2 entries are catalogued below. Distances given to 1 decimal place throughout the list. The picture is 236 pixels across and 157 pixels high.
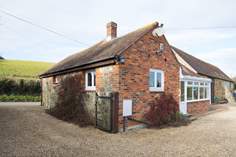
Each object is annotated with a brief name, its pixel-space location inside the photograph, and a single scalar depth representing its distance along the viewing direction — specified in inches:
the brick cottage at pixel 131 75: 296.8
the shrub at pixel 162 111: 332.9
